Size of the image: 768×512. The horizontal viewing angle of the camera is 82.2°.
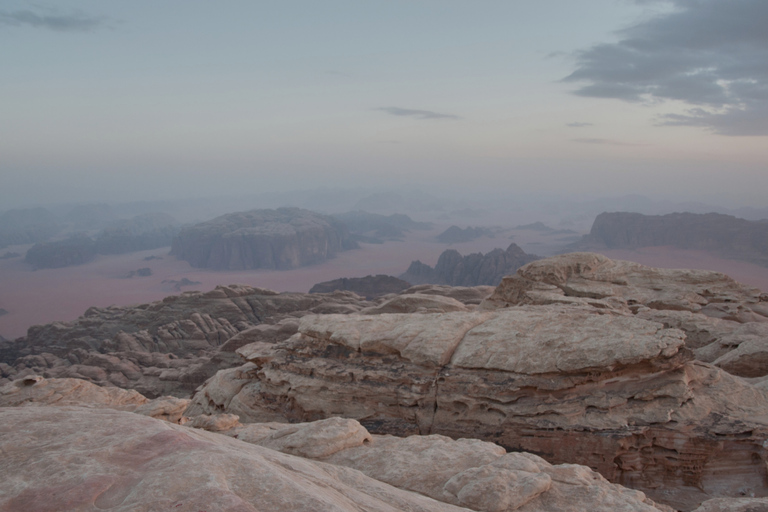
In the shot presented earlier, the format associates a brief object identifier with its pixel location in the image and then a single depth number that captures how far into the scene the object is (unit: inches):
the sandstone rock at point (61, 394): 759.7
